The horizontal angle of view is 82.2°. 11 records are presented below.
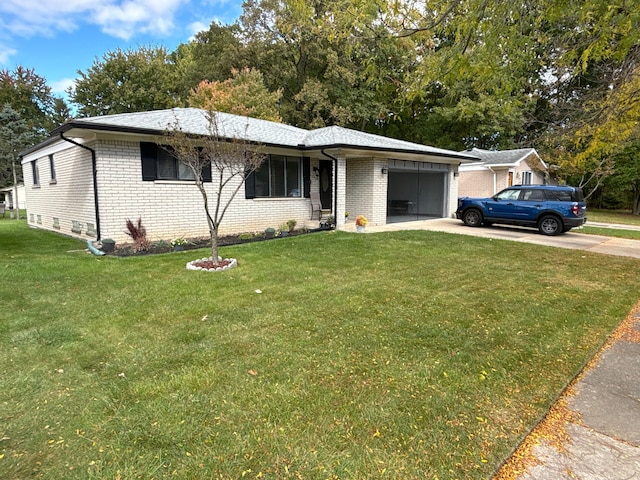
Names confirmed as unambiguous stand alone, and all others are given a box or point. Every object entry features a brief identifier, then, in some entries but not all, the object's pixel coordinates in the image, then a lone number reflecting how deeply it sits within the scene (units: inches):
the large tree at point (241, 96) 780.6
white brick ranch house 339.0
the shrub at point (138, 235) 324.2
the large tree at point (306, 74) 950.4
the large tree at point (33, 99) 1325.0
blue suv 463.5
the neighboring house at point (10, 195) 1129.3
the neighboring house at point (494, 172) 816.3
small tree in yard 278.0
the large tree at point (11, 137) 792.3
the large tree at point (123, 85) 1146.0
